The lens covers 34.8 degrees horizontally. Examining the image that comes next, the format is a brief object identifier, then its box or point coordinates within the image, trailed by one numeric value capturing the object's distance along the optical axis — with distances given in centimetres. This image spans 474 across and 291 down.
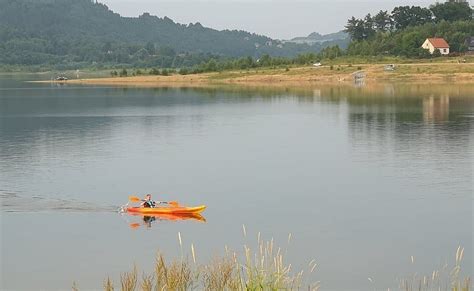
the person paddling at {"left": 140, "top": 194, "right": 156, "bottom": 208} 4416
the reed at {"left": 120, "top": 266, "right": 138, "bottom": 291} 2052
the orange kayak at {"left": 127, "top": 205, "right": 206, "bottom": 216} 4262
